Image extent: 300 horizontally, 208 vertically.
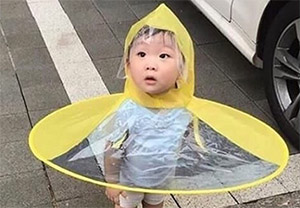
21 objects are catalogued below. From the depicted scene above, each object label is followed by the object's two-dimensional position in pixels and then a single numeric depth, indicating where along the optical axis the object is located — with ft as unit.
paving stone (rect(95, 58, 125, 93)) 15.30
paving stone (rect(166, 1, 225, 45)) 18.17
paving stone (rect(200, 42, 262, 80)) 16.08
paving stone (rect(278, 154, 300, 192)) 11.75
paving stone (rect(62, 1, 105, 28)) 19.25
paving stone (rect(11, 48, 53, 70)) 16.53
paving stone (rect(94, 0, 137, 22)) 19.58
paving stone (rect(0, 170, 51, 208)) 11.27
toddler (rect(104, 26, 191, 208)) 8.25
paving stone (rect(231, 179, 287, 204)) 11.38
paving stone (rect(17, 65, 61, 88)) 15.64
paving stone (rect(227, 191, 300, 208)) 11.23
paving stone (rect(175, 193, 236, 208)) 11.16
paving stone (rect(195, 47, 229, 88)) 15.76
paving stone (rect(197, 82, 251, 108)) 14.70
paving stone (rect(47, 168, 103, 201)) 11.40
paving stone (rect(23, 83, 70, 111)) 14.52
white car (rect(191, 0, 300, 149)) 12.34
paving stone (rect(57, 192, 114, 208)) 11.11
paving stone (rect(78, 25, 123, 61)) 17.19
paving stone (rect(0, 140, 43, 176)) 12.18
